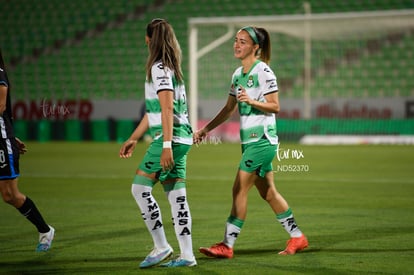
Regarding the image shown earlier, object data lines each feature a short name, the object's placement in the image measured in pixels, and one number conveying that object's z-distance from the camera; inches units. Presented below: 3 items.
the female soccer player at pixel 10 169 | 589.0
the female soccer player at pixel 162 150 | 521.3
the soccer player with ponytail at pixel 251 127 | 567.8
